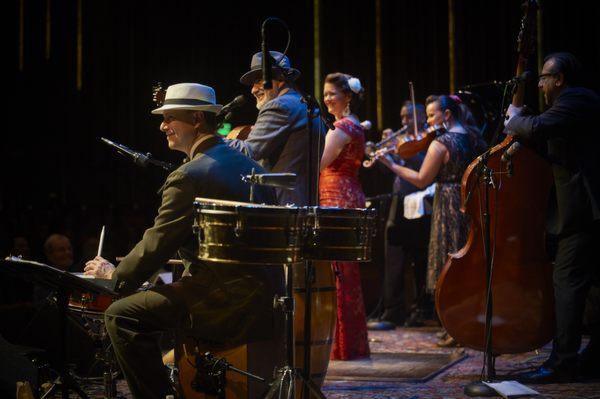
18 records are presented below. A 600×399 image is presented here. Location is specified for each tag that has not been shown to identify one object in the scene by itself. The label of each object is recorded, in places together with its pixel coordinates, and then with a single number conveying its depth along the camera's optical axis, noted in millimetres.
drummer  3117
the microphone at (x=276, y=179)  2930
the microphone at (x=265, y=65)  3158
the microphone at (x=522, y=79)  4055
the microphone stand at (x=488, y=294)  3938
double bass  4305
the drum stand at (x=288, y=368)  3080
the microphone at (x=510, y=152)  4109
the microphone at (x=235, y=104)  4020
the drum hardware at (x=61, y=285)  2947
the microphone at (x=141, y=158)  3871
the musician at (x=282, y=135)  4148
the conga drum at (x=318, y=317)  3838
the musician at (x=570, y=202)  4199
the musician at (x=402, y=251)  6941
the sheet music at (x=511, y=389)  3834
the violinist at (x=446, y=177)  5637
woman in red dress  5148
